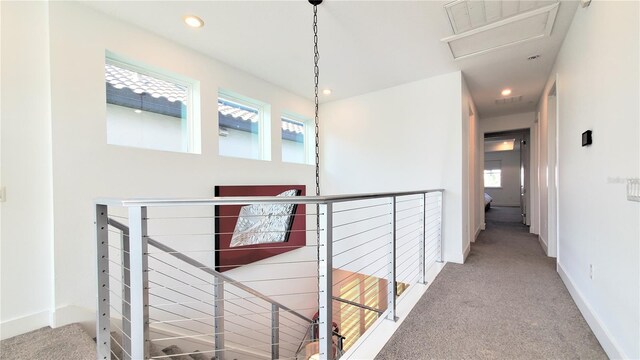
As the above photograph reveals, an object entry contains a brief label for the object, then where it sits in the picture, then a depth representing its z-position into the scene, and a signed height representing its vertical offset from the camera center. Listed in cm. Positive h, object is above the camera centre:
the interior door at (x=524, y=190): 539 -31
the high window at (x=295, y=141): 407 +65
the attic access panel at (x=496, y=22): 195 +134
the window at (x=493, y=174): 1011 +9
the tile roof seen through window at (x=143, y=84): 227 +96
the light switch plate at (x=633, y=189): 115 -7
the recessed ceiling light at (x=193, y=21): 215 +142
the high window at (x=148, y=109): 225 +72
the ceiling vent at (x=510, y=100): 405 +128
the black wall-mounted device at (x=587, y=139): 169 +25
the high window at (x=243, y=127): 313 +71
